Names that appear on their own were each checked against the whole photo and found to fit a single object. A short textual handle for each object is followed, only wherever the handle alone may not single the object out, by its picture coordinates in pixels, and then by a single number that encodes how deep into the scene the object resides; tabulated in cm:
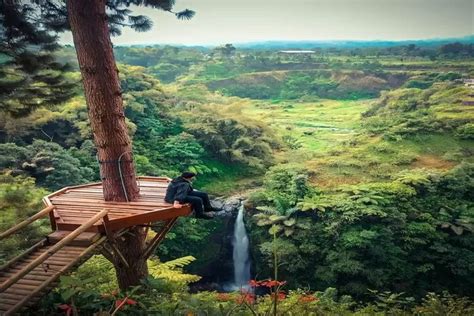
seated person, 504
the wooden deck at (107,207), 466
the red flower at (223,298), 644
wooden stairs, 374
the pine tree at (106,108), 528
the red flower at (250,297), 412
